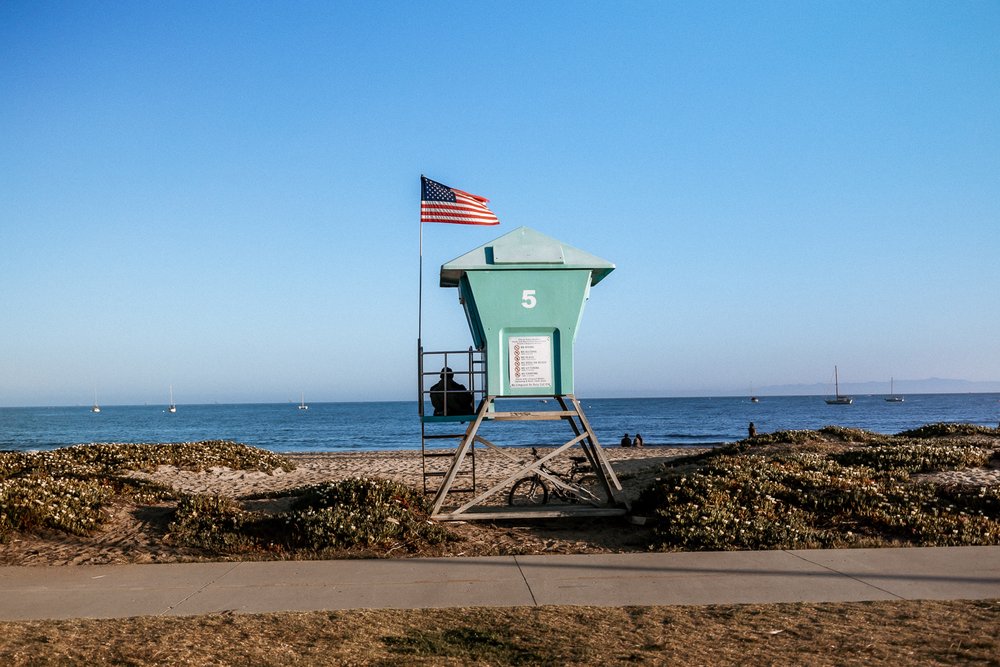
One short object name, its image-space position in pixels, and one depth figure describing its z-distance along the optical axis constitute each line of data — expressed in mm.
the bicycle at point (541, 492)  12094
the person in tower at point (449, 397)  11070
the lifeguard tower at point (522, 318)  10734
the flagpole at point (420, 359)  10945
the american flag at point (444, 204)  11398
